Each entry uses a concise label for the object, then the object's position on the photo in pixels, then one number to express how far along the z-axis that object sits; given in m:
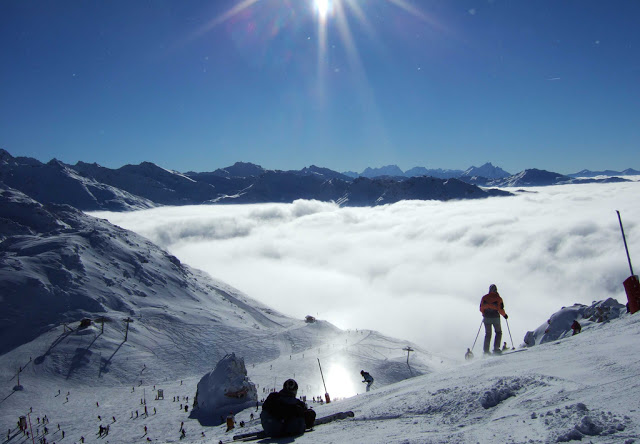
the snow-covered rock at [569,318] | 24.27
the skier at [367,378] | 21.70
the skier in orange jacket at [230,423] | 13.74
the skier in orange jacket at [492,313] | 16.77
